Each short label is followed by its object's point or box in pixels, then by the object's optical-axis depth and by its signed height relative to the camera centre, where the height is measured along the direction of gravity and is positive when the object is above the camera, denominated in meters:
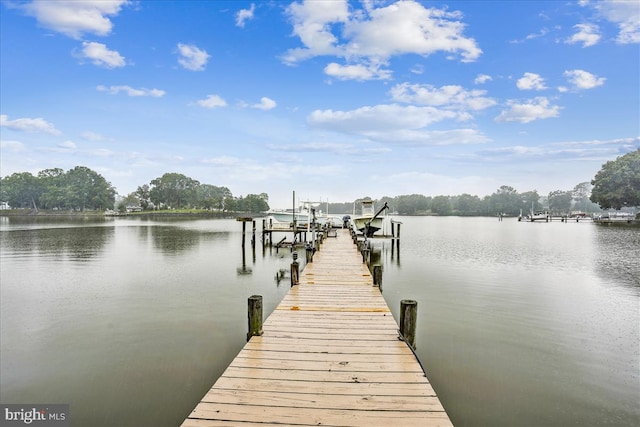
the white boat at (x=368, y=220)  31.49 -0.80
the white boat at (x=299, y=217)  46.02 -0.78
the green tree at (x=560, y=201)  151.38 +4.46
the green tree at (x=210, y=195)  148.88 +8.64
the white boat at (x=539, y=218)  89.94 -1.77
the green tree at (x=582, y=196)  160.93 +7.00
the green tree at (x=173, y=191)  139.88 +8.42
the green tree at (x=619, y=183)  71.19 +6.06
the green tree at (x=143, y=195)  144.12 +7.03
